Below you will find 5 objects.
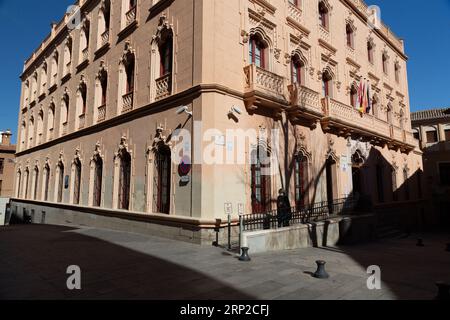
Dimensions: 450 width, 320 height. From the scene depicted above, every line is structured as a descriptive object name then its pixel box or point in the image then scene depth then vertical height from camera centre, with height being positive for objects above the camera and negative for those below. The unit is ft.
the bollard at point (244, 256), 23.95 -4.91
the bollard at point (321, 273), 19.40 -5.13
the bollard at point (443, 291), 14.51 -4.79
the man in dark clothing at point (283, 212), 32.99 -1.72
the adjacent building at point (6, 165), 123.65 +14.78
